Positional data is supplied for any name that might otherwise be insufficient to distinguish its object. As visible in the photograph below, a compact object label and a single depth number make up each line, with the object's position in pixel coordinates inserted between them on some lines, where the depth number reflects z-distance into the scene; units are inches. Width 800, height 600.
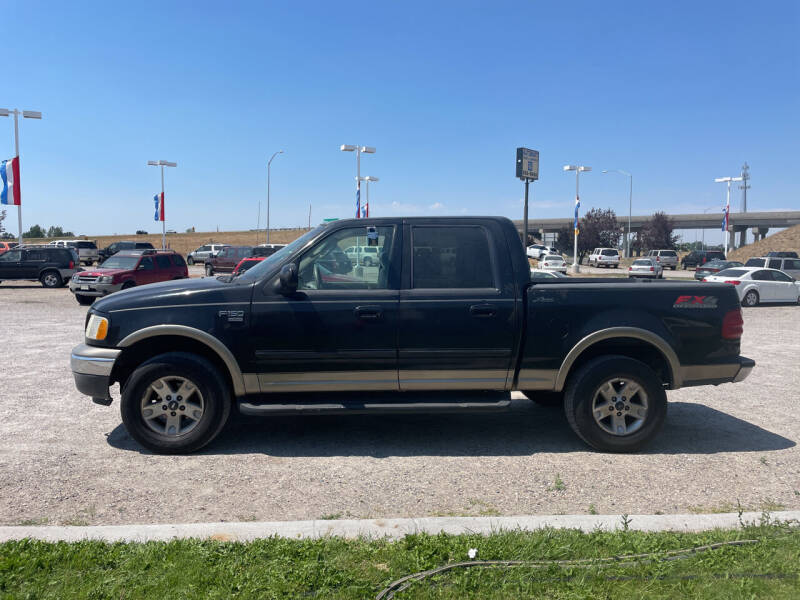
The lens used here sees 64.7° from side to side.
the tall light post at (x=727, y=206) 2011.4
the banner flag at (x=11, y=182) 1378.0
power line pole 4123.5
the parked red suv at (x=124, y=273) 768.9
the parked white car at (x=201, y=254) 2139.5
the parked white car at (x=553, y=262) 1844.2
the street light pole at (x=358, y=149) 1660.7
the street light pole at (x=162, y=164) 2052.7
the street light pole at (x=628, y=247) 3263.3
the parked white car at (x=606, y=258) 2414.1
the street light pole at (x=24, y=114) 1444.4
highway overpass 3801.7
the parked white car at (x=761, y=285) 883.4
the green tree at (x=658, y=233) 3297.2
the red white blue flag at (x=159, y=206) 2071.9
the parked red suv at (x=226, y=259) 1476.3
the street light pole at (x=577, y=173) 1964.8
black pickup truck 207.5
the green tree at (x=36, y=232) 4486.7
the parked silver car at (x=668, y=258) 2328.5
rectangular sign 1107.9
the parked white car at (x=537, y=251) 2613.2
